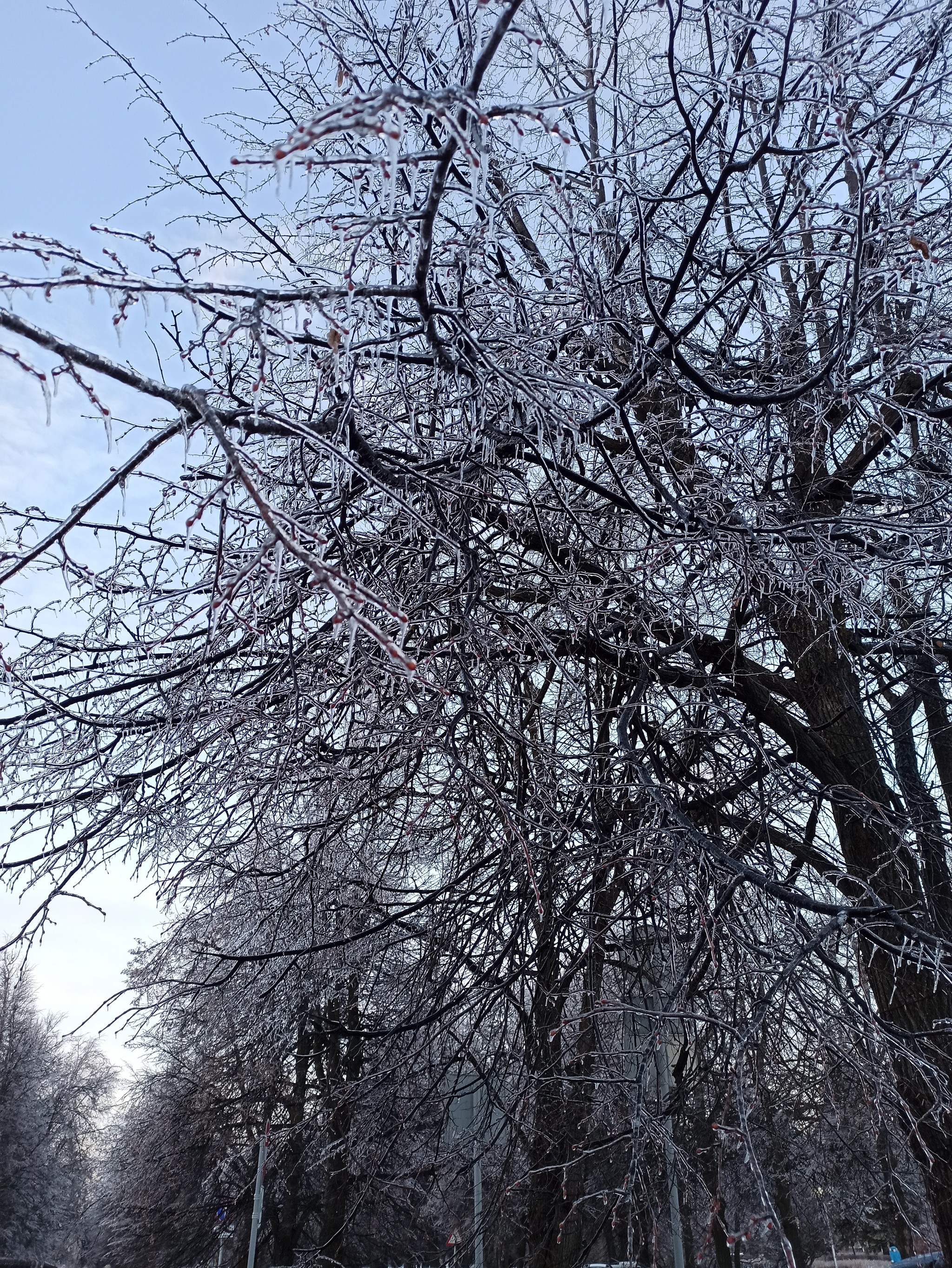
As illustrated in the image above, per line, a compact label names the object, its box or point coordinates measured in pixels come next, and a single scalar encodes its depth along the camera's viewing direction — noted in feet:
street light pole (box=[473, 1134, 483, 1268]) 17.71
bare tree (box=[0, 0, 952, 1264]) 10.74
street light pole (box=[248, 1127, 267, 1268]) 23.86
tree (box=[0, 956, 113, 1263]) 95.81
